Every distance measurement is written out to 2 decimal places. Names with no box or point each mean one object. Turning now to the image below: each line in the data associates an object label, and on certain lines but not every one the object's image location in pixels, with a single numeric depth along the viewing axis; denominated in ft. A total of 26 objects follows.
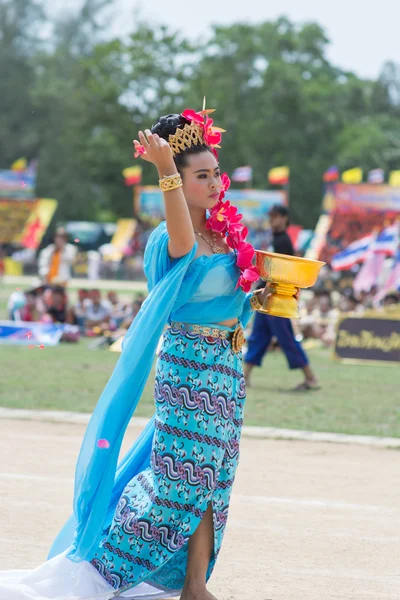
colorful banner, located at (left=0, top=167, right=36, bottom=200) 175.32
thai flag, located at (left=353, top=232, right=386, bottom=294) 65.00
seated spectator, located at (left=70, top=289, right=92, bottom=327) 56.54
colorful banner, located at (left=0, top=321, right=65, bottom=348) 52.44
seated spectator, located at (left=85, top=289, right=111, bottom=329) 56.70
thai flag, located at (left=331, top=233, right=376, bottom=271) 64.34
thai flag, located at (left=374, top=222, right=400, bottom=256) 62.22
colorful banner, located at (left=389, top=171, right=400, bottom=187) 133.59
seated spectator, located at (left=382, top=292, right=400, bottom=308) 53.82
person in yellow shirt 55.52
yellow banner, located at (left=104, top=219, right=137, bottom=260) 160.04
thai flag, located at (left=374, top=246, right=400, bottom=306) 60.23
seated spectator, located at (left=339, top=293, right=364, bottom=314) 59.72
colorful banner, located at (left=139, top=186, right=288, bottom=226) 139.64
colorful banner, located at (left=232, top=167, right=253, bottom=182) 160.73
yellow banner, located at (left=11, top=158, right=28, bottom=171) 178.29
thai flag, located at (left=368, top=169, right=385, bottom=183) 139.33
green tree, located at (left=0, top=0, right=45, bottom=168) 239.50
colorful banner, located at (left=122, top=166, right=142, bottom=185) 174.09
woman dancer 12.67
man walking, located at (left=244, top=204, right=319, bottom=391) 35.47
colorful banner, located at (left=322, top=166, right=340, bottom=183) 143.02
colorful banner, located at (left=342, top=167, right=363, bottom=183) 144.76
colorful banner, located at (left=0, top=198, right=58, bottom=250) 154.20
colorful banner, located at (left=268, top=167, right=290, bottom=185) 159.22
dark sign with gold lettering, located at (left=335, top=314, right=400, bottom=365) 48.03
